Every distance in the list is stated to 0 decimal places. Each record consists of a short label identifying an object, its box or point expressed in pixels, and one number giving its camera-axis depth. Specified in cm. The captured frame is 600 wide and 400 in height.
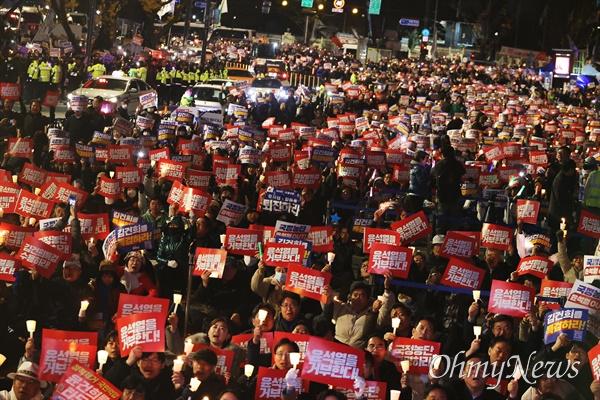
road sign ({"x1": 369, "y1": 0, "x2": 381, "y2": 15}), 7819
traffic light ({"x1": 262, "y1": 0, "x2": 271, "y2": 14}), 7188
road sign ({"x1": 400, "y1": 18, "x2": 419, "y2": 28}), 9838
